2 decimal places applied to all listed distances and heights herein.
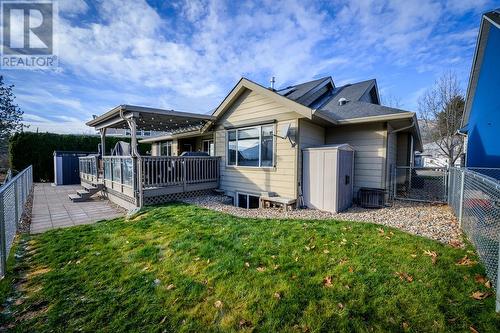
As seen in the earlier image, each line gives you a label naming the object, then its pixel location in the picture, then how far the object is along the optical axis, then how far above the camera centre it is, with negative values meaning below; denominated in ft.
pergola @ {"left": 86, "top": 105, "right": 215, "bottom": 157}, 23.16 +5.29
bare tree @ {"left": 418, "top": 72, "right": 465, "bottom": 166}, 46.73 +12.15
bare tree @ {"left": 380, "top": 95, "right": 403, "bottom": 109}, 75.72 +21.01
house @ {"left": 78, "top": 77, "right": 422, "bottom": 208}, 22.98 +2.21
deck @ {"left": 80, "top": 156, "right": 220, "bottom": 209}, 23.50 -2.39
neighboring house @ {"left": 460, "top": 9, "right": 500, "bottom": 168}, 25.14 +8.67
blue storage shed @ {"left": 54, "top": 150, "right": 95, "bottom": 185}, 46.62 -2.42
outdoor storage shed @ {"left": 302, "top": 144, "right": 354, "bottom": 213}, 20.29 -1.76
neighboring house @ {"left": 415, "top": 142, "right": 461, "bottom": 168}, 94.54 -0.50
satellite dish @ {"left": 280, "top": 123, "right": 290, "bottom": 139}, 22.39 +2.91
